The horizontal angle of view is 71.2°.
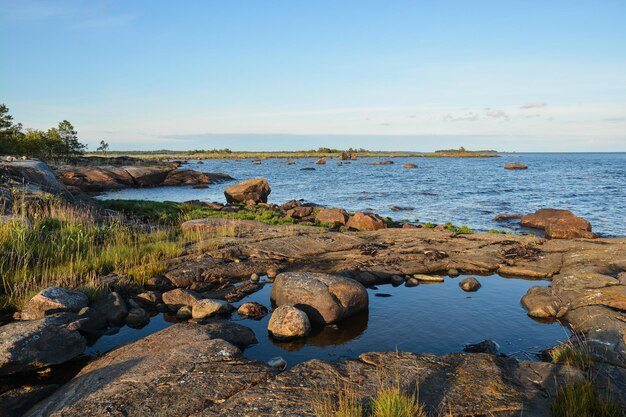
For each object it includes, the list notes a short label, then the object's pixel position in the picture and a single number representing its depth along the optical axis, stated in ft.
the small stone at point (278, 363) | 26.89
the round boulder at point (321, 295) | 35.58
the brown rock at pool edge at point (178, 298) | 37.78
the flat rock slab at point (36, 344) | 24.29
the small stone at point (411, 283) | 46.34
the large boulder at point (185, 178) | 215.72
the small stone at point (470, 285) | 44.45
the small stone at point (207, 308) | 35.88
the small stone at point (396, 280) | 46.91
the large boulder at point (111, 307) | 34.32
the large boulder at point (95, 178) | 177.17
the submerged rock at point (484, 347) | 29.56
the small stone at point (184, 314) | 36.37
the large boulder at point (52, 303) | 31.22
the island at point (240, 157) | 603.26
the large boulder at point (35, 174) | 78.09
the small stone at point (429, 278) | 47.57
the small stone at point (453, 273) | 49.81
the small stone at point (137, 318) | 34.68
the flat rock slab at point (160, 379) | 19.97
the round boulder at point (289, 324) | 32.25
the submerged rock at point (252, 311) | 36.58
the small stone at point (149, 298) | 38.27
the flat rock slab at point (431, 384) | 19.89
